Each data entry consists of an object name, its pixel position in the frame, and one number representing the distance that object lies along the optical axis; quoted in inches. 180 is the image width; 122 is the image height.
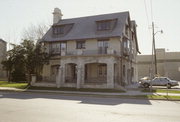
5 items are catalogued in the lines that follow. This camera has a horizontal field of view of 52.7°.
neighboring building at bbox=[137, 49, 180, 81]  2109.1
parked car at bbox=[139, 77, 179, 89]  1050.7
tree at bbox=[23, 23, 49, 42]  1818.3
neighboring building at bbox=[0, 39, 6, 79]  2092.6
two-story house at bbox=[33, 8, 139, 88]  978.7
